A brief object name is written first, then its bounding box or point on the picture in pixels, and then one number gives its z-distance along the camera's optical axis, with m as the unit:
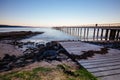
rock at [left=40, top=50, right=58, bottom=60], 5.10
